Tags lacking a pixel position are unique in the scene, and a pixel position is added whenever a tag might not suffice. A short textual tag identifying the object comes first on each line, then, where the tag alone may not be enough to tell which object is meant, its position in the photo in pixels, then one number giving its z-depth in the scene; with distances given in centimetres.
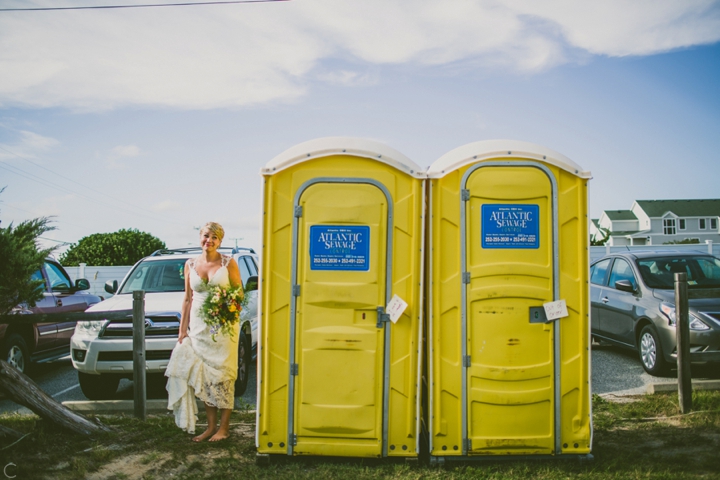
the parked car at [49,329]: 764
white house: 5078
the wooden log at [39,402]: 494
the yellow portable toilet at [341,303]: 449
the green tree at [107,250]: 2908
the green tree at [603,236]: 5075
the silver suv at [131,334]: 665
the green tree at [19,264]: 496
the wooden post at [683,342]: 586
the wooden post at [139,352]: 588
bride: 512
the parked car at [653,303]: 709
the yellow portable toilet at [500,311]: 453
